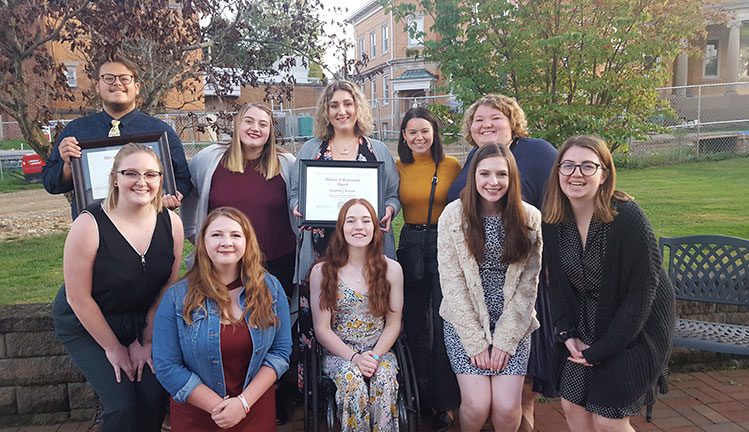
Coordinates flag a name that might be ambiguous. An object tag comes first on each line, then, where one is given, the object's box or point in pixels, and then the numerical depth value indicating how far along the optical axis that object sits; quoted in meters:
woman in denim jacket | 2.95
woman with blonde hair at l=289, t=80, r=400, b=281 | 4.10
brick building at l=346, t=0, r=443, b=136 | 33.03
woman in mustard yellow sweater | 3.88
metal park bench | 4.21
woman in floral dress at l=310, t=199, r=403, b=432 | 3.46
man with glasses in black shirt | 3.64
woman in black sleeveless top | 3.01
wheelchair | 3.17
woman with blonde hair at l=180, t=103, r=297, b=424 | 3.96
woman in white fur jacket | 3.37
